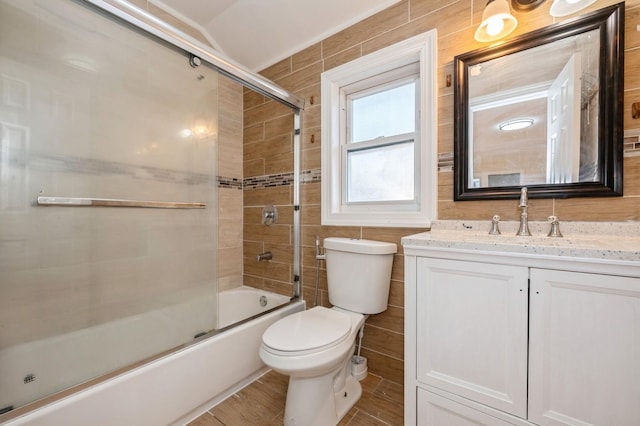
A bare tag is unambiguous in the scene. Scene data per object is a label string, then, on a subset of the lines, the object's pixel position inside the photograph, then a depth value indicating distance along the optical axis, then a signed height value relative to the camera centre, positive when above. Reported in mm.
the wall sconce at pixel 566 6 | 1029 +814
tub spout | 2113 -360
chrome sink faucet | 1093 -19
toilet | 1082 -549
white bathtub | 958 -746
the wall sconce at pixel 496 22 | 1091 +820
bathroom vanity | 716 -364
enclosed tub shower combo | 1135 -69
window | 1430 +460
